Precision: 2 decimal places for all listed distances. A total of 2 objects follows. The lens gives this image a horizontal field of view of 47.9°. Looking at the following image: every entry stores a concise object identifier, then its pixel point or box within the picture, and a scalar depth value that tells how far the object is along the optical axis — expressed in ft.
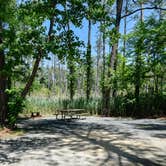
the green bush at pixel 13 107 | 24.57
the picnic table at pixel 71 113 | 35.57
